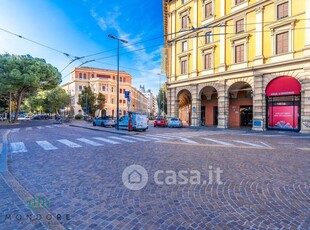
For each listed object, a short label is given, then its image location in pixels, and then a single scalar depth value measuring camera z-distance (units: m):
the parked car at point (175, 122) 27.25
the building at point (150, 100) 158.85
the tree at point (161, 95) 52.99
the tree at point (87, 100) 44.94
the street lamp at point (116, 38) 19.36
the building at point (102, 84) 65.56
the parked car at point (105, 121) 27.17
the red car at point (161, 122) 29.41
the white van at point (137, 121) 19.84
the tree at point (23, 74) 28.55
